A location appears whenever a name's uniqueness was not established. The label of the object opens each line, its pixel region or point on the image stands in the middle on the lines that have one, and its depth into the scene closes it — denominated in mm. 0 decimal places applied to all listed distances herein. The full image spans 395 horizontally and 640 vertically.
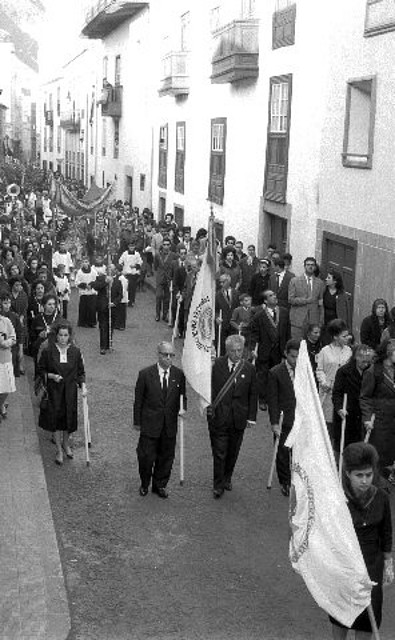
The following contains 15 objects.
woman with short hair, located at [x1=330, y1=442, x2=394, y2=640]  5879
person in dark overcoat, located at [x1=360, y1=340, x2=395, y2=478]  9633
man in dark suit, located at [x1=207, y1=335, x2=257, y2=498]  9836
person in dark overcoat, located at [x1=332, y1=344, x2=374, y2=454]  10148
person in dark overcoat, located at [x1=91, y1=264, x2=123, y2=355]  17391
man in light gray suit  14898
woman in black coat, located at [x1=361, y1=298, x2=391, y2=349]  12930
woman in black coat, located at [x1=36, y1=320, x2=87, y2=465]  10719
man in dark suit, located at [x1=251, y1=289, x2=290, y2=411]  13383
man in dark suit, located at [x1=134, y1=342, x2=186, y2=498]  9711
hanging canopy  28500
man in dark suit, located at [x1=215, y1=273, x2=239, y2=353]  15398
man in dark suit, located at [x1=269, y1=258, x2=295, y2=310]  15812
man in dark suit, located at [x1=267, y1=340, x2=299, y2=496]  9898
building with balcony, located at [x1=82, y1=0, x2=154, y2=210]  38312
